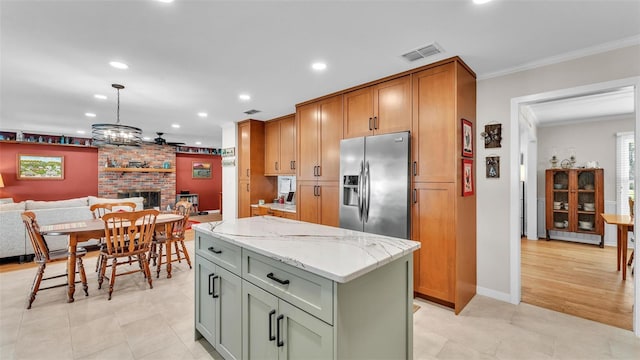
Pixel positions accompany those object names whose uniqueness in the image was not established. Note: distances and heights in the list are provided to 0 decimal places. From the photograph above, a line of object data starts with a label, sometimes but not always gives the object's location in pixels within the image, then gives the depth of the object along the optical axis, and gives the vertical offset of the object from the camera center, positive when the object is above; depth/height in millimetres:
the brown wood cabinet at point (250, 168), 5449 +264
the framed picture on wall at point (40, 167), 6952 +344
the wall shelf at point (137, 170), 8127 +342
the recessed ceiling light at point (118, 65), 2753 +1169
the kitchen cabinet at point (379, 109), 3023 +853
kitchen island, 1214 -579
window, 5098 +234
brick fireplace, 8133 +199
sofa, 4082 -601
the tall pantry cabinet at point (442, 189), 2676 -76
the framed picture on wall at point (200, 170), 10060 +408
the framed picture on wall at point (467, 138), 2793 +448
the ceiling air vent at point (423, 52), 2439 +1178
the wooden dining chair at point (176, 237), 3692 -799
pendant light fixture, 3424 +598
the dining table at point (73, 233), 2928 -560
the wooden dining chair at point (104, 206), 3646 -360
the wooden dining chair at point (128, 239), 3014 -669
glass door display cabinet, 5258 -382
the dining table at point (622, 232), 3303 -620
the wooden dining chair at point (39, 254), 2852 -795
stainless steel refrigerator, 2910 -31
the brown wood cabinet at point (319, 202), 3764 -294
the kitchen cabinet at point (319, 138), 3730 +605
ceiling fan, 7547 +1115
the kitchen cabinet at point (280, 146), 4969 +658
